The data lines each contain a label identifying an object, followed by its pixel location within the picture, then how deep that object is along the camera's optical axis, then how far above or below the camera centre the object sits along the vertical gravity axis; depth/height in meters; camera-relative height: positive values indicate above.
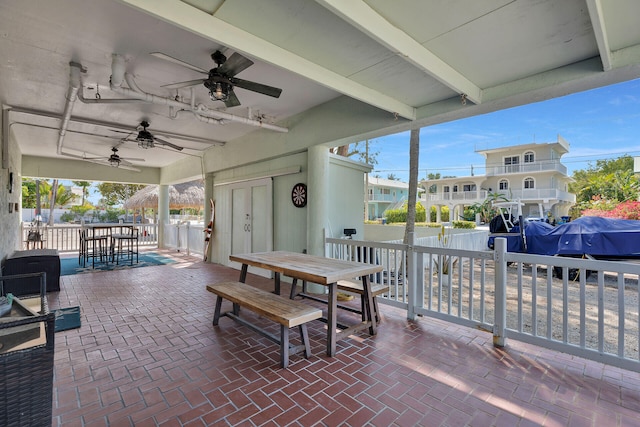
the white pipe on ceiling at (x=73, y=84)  3.47 +1.63
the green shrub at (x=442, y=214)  22.81 -0.02
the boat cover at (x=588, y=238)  5.58 -0.51
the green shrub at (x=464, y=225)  13.07 -0.52
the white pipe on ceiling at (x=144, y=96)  3.26 +1.50
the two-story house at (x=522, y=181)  18.92 +2.32
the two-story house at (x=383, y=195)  28.14 +1.87
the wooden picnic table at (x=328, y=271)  2.81 -0.58
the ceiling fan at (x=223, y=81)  2.96 +1.42
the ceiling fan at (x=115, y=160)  7.38 +1.55
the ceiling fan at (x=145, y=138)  5.43 +1.46
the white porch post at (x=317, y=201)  4.93 +0.22
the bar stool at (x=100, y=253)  7.41 -1.02
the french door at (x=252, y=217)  6.20 -0.05
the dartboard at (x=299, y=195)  5.37 +0.36
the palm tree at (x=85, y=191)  23.41 +2.09
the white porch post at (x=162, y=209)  11.34 +0.25
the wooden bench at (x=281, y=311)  2.49 -0.86
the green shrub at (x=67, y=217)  24.03 -0.09
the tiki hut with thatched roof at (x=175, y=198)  12.22 +0.78
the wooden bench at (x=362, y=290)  3.39 -0.91
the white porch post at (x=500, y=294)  2.96 -0.83
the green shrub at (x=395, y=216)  19.06 -0.14
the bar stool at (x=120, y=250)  7.63 -0.99
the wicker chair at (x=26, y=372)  1.33 -0.74
